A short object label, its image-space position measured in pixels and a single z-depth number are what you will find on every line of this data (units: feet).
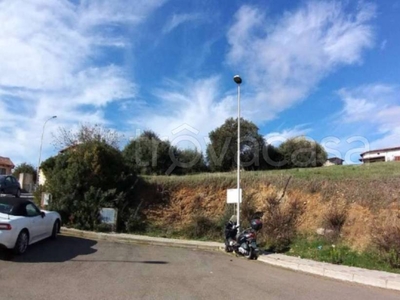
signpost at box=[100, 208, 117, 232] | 54.90
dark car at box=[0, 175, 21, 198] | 79.20
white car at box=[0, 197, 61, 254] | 31.99
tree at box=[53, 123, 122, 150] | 79.87
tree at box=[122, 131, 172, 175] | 103.30
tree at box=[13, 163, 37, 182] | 202.90
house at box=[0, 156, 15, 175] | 216.74
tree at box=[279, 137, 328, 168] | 115.44
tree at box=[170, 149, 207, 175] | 108.68
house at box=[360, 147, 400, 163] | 163.02
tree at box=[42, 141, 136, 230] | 55.88
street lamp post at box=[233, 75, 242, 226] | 46.47
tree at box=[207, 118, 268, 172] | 111.45
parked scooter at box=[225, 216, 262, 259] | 39.60
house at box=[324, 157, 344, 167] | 150.66
